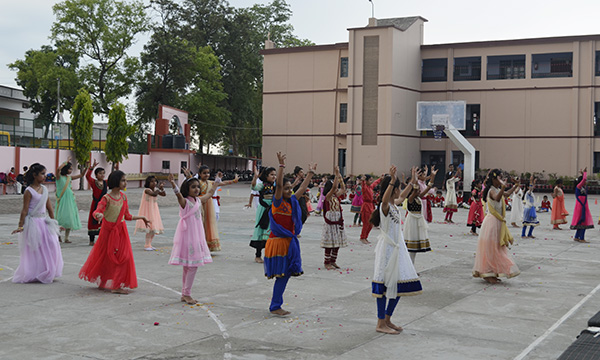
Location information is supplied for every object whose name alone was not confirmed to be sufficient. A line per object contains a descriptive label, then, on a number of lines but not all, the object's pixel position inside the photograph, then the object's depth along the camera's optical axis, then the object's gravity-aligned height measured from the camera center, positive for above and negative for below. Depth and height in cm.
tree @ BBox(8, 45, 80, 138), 5559 +834
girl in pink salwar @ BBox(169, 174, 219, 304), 854 -86
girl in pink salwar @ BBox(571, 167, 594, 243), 1670 -73
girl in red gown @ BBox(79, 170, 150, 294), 918 -120
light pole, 5331 +642
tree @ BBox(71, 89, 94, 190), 3917 +283
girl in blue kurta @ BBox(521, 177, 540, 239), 1773 -85
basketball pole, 3916 +203
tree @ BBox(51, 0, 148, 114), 5509 +1168
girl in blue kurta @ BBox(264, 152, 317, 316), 782 -79
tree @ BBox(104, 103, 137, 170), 4303 +250
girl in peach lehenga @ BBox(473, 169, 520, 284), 1024 -98
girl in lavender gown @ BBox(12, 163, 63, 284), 980 -103
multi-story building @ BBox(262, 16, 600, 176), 4719 +650
